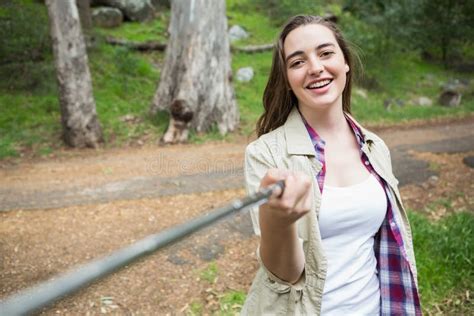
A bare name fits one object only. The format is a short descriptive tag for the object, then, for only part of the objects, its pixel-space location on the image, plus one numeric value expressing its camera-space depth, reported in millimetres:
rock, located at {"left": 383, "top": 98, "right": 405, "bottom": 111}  12792
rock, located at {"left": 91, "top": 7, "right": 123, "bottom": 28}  15578
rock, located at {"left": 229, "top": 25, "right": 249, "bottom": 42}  17156
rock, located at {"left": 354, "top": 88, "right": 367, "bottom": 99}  13258
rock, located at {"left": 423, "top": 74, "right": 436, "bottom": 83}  15891
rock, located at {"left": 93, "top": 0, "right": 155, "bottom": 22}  16281
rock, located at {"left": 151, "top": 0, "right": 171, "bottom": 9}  17781
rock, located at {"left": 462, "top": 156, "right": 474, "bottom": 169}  7204
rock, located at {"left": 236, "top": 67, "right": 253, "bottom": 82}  13500
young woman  1657
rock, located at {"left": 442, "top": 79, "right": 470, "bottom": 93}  13814
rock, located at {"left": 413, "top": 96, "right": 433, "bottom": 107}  13550
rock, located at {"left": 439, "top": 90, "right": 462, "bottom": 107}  13180
